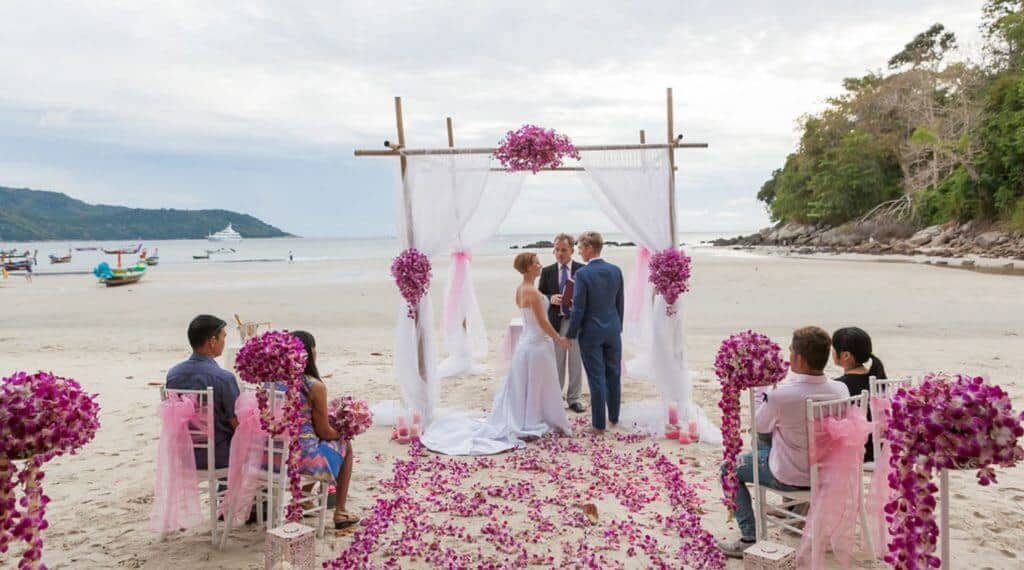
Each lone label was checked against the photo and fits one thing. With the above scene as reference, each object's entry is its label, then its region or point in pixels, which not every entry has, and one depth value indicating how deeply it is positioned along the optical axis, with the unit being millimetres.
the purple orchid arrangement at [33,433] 2139
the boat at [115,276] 23594
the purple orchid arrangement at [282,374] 3115
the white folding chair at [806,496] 3088
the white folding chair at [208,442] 3529
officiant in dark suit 6609
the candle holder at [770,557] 2643
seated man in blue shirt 3693
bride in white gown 5750
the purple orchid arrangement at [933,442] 1910
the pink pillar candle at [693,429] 5848
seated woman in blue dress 3746
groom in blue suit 5852
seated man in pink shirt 3260
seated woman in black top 3705
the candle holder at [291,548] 3072
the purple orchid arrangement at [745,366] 3139
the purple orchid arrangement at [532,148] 6019
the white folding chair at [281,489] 3457
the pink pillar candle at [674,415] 6109
